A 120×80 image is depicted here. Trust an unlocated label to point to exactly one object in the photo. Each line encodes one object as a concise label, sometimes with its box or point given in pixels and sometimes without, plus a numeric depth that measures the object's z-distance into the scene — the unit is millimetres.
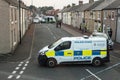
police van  17781
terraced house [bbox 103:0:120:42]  31455
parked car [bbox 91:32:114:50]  25828
